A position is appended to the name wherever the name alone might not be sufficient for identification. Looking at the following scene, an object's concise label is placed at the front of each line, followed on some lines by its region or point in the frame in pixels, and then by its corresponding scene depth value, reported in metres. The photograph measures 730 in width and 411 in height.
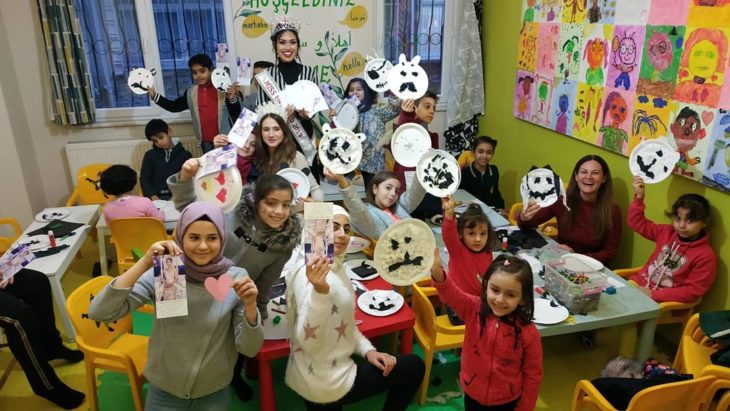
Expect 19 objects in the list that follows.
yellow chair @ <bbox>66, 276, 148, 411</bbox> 2.22
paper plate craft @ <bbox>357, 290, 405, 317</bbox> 2.43
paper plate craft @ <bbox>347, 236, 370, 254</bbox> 3.04
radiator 4.70
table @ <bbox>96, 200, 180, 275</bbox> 3.55
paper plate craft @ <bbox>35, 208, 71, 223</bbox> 3.66
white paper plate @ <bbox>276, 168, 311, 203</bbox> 3.11
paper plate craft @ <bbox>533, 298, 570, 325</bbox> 2.40
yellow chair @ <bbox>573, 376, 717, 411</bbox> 1.87
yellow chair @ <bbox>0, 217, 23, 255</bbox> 3.19
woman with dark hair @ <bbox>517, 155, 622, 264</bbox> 3.23
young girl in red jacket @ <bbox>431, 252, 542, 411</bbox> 1.85
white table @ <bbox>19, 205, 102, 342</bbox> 2.91
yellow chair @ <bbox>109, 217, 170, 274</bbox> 3.17
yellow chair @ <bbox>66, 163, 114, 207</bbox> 4.45
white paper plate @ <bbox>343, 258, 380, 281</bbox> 2.70
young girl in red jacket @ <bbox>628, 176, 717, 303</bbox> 2.75
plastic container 2.45
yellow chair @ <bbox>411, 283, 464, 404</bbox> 2.48
